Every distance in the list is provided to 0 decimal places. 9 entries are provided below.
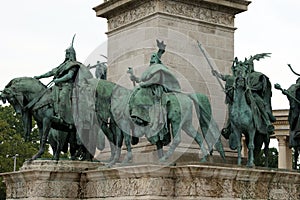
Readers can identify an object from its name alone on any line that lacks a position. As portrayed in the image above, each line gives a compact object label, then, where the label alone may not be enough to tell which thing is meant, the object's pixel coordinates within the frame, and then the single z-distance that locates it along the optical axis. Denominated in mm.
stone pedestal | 23406
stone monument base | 18078
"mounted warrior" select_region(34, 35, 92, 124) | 20812
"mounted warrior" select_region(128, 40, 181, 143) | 19297
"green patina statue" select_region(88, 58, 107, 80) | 24641
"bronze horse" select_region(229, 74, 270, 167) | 19750
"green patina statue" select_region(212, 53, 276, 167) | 19812
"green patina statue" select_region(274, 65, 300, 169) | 22109
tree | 51938
